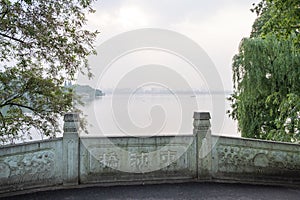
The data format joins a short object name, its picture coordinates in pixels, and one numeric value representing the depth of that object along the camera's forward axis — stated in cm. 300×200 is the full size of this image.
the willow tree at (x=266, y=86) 800
